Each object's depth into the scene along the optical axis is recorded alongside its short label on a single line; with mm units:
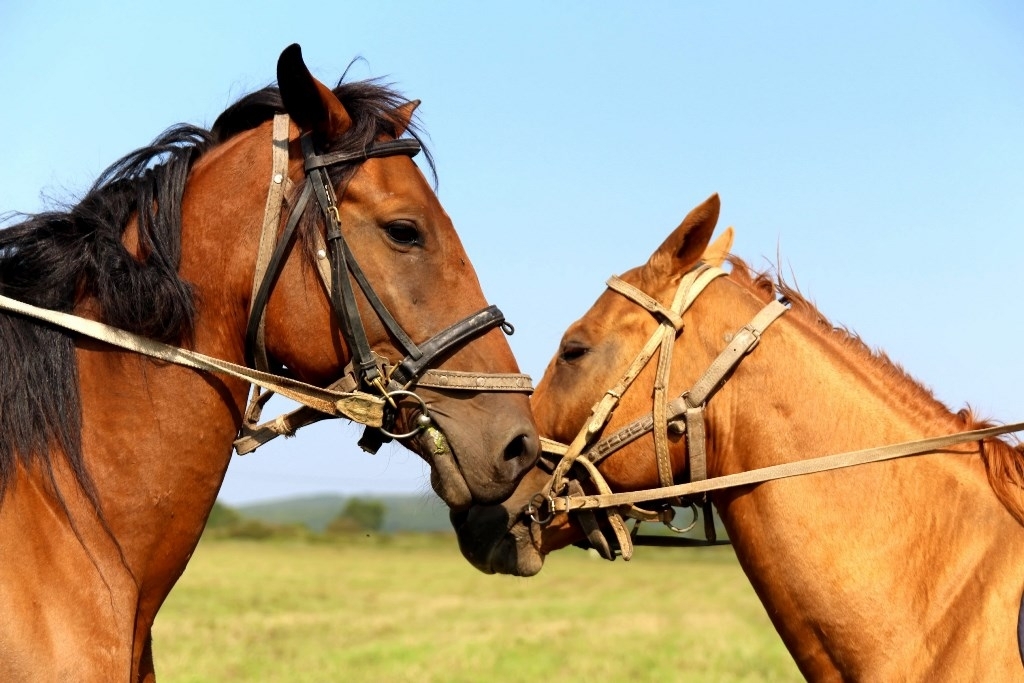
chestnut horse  3818
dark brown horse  3154
